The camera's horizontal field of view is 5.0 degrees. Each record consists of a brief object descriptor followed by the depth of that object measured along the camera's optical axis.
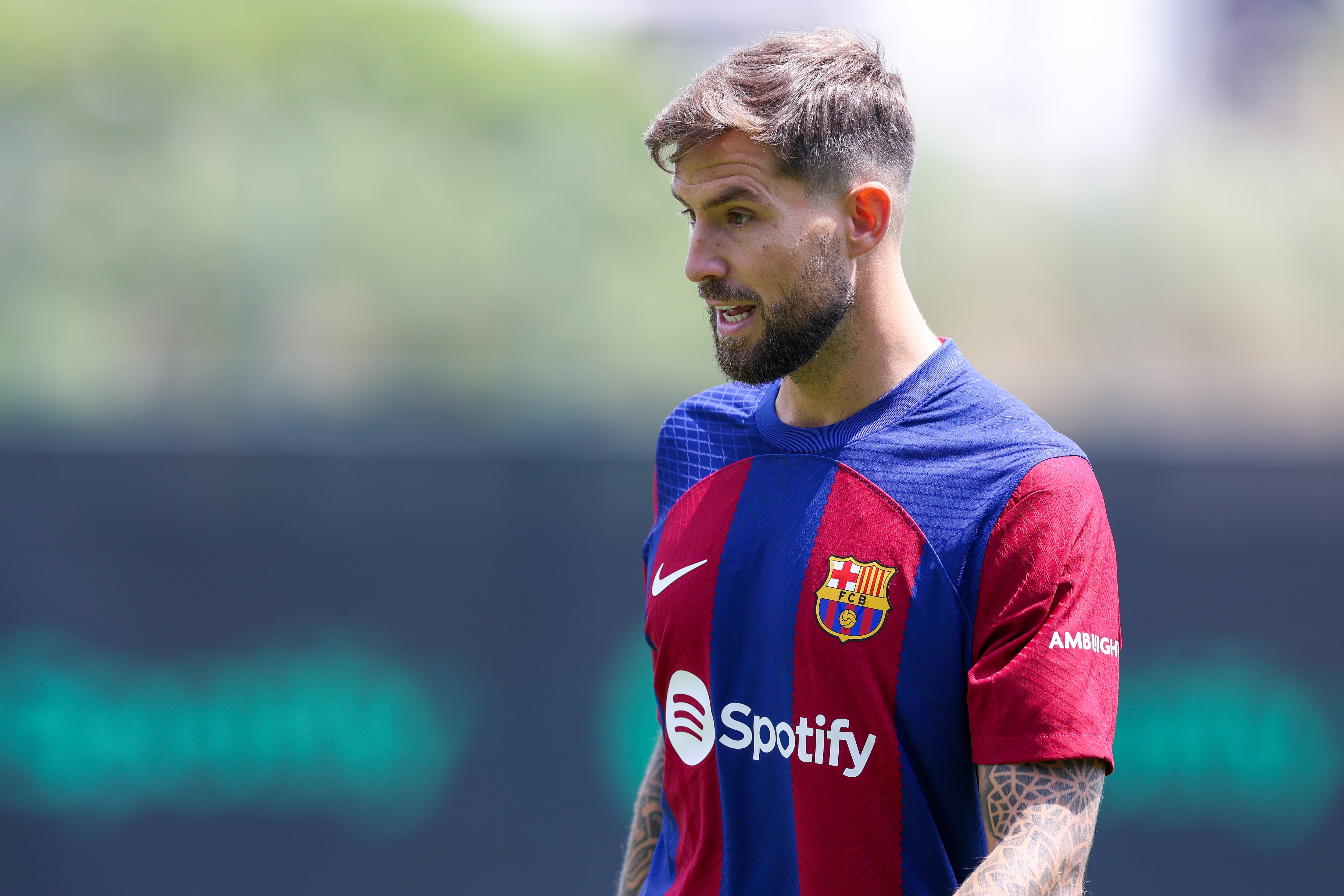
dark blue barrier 17.09
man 12.93
